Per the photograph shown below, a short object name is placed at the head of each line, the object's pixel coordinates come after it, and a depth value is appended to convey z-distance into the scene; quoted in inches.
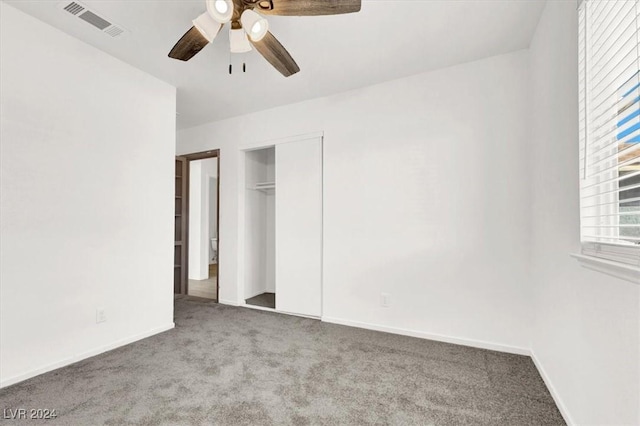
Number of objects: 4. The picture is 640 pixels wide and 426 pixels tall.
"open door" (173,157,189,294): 185.2
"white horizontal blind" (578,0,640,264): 45.0
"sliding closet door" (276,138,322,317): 141.9
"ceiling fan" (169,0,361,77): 66.7
